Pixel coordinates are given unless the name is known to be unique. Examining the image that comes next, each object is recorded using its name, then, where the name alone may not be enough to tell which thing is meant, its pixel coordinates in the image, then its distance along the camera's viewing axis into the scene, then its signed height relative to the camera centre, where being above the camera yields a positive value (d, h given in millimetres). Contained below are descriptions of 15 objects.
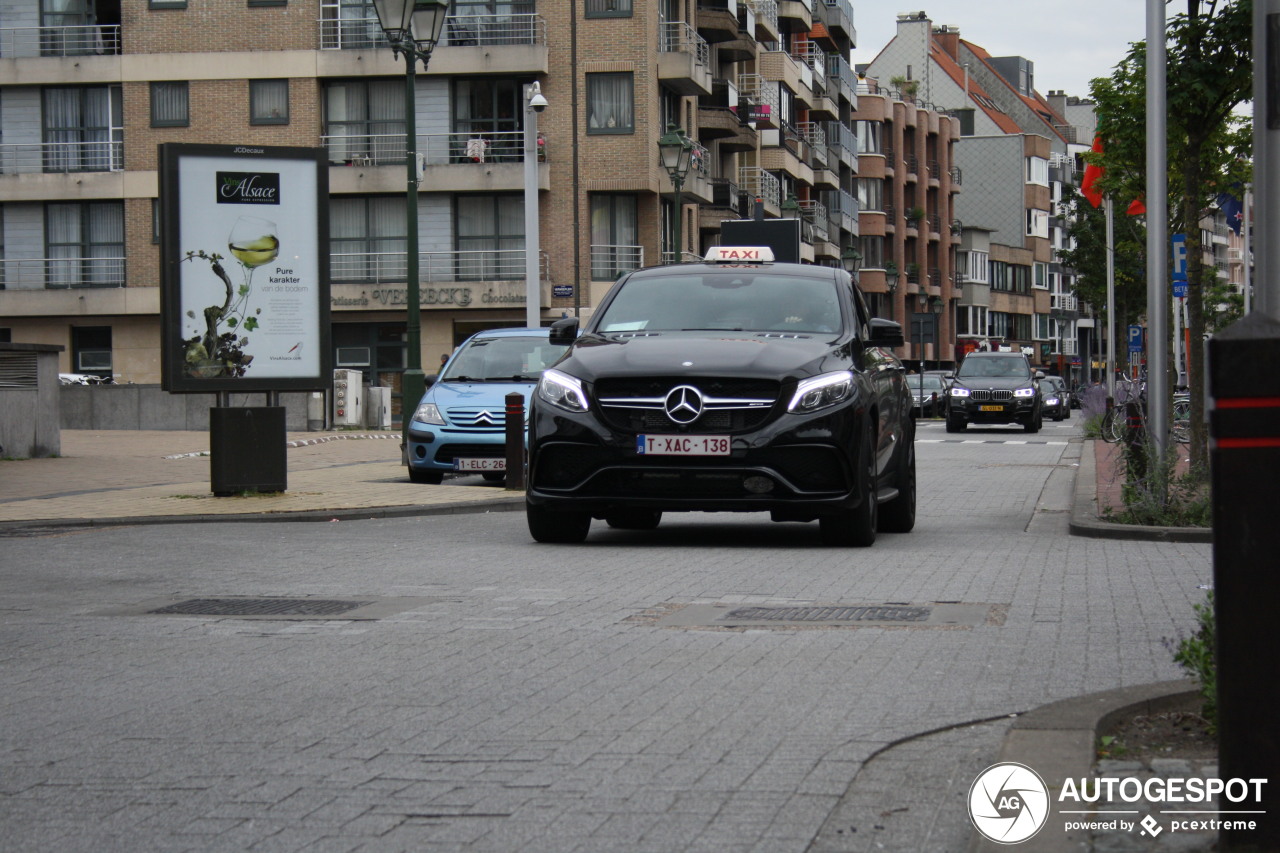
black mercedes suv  11398 -304
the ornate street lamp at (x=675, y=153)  35531 +4511
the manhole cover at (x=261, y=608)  8836 -1090
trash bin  16547 -593
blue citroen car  18672 -433
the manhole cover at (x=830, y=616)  8102 -1069
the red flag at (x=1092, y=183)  38062 +4143
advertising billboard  16406 +1080
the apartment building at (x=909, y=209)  99000 +9788
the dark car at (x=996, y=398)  44906 -454
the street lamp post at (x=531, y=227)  29016 +2585
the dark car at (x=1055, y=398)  62656 -673
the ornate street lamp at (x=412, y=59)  20141 +3657
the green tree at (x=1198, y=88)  17281 +2757
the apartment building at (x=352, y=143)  57188 +7639
